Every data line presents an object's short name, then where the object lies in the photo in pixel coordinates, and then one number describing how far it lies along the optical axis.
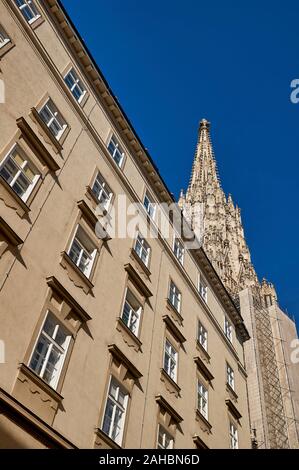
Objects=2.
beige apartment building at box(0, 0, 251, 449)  10.26
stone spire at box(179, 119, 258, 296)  71.75
